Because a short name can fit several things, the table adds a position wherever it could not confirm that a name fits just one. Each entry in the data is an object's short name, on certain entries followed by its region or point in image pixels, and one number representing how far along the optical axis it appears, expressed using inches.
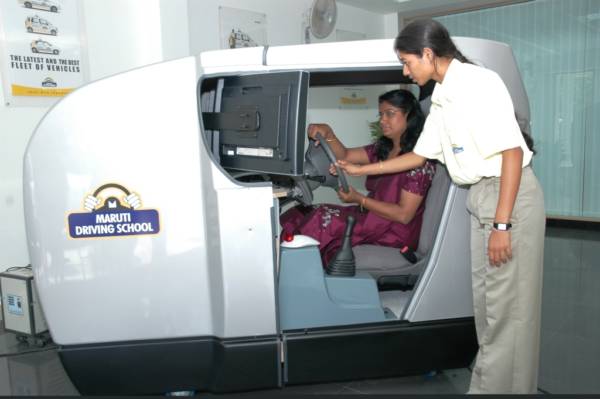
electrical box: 109.8
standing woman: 64.3
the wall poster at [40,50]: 128.4
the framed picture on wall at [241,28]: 182.9
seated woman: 92.3
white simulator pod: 72.5
